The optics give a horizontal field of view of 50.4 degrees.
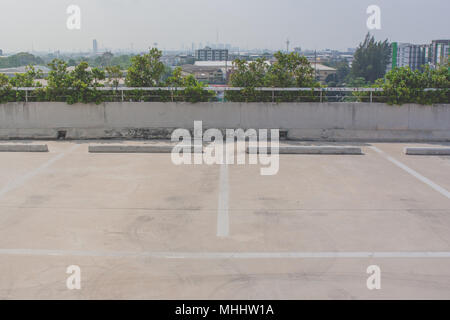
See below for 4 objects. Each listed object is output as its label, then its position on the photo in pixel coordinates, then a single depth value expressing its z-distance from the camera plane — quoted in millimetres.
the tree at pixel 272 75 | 16453
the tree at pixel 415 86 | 16016
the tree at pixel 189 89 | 16188
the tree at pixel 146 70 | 16844
